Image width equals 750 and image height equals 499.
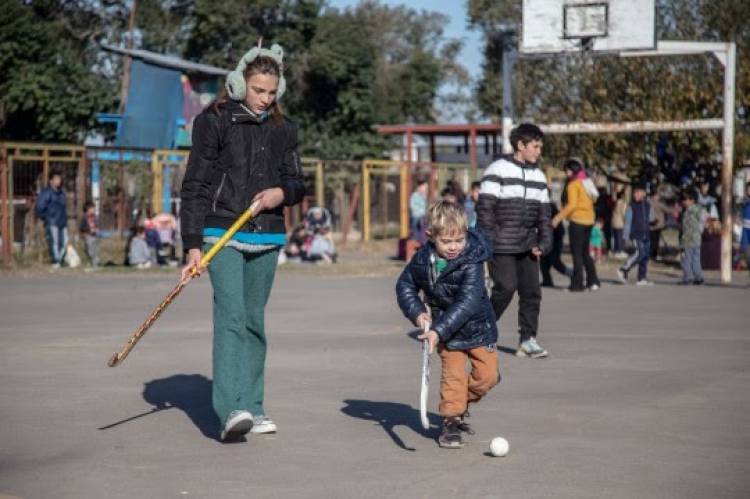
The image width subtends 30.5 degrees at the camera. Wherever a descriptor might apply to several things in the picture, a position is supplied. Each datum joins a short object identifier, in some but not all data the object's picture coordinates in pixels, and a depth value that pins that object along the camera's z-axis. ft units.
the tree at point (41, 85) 147.95
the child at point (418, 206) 91.61
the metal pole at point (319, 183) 107.34
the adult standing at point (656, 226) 92.94
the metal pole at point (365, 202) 111.65
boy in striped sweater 34.73
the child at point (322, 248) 85.25
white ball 21.09
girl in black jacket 22.27
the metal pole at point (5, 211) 78.79
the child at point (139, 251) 78.74
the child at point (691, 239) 66.54
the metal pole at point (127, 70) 146.80
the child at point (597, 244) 92.43
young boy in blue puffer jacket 21.98
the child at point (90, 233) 79.30
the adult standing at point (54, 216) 78.48
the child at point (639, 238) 66.28
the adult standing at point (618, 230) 102.12
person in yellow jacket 59.82
